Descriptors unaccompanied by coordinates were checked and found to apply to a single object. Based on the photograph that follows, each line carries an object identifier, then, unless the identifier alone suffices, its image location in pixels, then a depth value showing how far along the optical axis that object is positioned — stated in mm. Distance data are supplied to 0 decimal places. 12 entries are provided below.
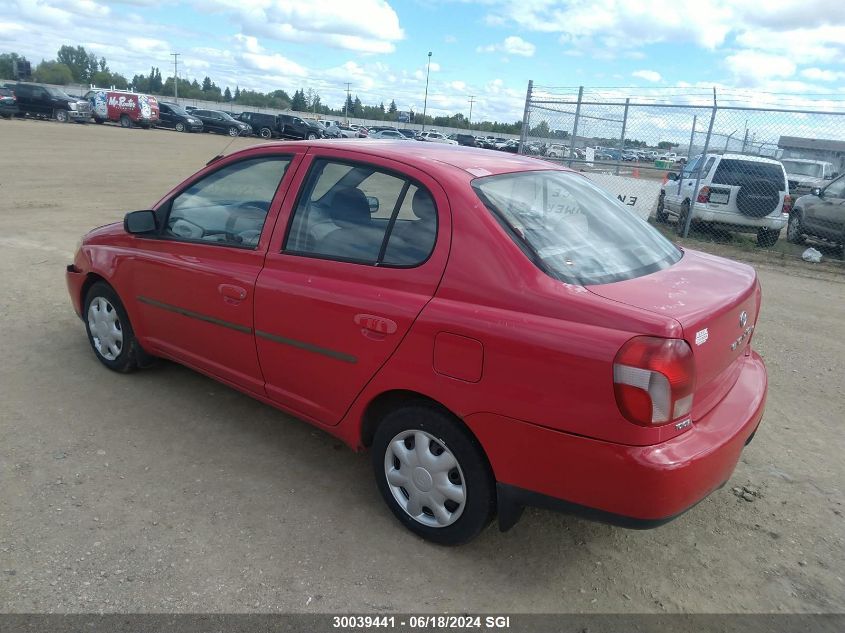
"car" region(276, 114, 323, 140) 41531
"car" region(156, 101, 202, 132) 43441
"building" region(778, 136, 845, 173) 20766
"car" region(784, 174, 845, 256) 11281
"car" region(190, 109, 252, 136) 42875
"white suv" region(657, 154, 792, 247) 11430
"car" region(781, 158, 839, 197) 21130
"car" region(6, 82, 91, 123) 36844
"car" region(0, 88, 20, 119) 36406
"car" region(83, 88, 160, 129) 40844
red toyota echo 2389
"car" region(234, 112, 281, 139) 43531
